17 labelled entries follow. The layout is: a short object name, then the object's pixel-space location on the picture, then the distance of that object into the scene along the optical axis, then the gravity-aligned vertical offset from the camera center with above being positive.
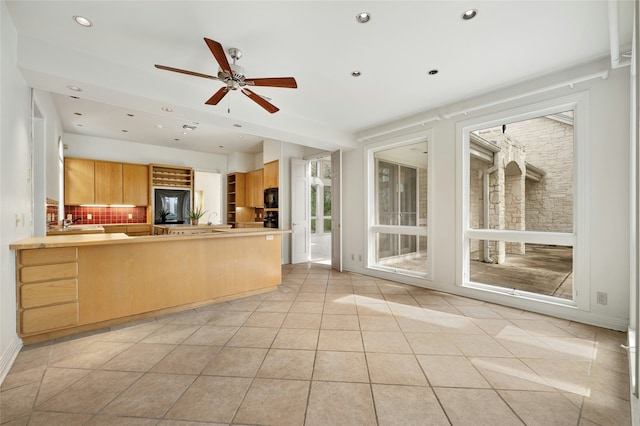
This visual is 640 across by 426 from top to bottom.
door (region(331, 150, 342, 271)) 5.84 +0.03
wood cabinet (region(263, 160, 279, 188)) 6.50 +0.91
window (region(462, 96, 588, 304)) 3.30 +0.12
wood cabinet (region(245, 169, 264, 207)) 7.24 +0.62
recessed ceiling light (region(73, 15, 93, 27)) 2.28 +1.62
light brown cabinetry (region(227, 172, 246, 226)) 7.84 +0.51
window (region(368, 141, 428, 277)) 4.84 +0.02
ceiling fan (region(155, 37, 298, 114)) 2.37 +1.26
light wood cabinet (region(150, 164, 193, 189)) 7.07 +0.97
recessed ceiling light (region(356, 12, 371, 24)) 2.24 +1.61
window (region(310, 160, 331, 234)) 11.21 +0.47
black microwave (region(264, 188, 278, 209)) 6.53 +0.33
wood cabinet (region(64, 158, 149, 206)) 6.00 +0.69
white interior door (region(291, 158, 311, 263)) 6.59 +0.01
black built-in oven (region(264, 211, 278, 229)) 6.61 -0.18
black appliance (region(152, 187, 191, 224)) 7.04 +0.19
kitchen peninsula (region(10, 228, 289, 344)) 2.48 -0.71
